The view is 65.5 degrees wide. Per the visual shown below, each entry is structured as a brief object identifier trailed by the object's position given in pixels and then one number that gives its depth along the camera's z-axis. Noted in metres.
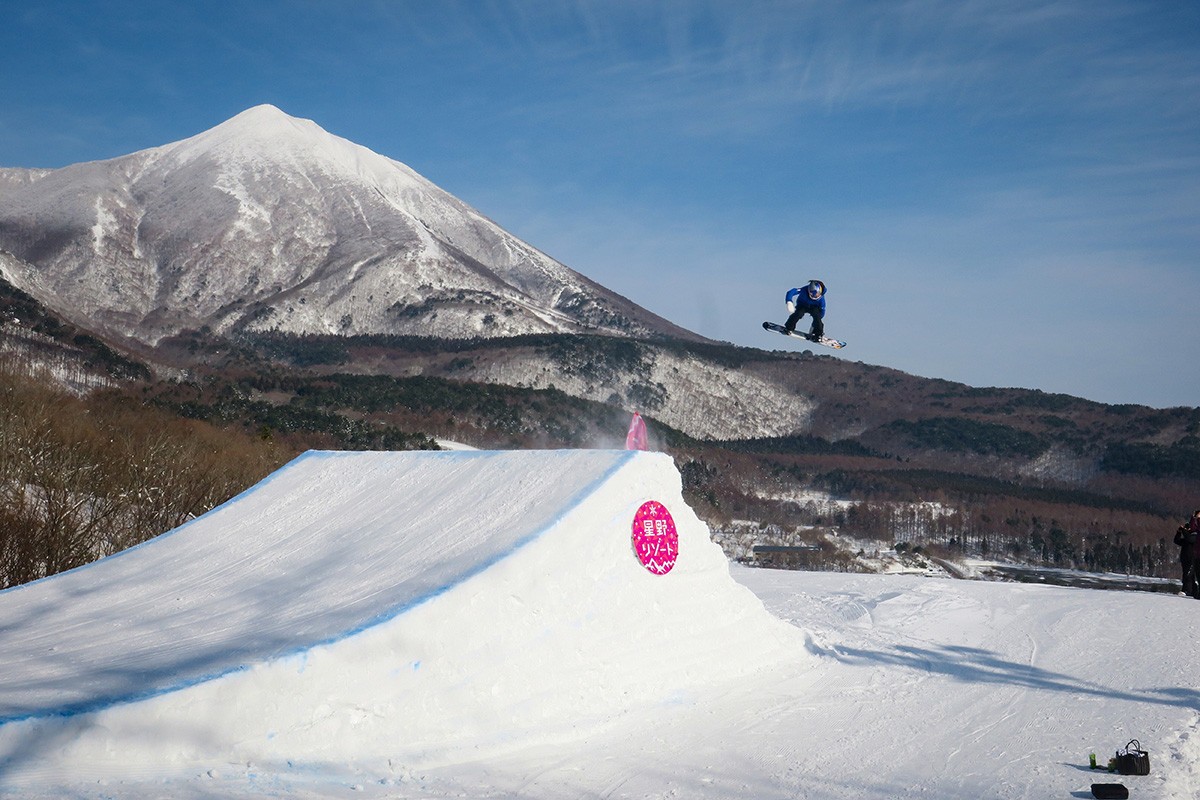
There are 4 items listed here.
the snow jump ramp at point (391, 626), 7.08
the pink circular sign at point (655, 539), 10.34
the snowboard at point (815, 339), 16.86
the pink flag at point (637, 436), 12.35
